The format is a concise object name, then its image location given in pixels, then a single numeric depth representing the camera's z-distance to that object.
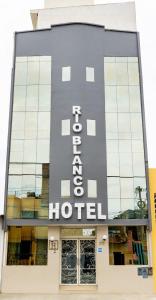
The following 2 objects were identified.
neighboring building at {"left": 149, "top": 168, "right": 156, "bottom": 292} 20.39
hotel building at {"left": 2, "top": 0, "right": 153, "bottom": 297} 20.56
